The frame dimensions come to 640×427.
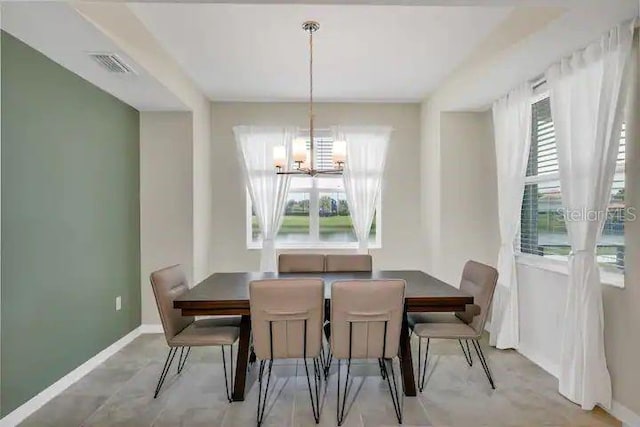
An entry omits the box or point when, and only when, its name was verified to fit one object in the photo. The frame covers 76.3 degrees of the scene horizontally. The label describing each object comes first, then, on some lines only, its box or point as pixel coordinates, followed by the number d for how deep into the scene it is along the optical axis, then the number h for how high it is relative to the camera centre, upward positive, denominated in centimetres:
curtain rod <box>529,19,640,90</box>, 335 +112
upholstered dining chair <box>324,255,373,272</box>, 377 -46
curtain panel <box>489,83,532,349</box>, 358 +18
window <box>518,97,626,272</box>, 325 +8
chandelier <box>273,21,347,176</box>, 300 +47
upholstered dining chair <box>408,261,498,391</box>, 287 -80
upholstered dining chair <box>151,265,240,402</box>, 275 -83
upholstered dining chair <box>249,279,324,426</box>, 243 -64
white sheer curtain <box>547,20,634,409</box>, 250 +21
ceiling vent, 279 +109
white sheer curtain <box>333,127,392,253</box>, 491 +49
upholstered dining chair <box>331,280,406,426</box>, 246 -64
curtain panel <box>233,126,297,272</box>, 488 +43
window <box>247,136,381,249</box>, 514 -3
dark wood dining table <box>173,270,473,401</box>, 261 -57
